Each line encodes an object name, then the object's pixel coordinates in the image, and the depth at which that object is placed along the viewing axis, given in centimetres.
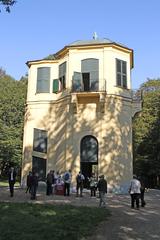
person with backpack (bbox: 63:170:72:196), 1476
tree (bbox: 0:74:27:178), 3040
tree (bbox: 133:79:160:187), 3125
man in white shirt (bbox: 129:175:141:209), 1135
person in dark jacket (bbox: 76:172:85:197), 1477
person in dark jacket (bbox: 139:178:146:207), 1182
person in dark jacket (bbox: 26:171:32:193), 1398
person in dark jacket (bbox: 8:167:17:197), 1347
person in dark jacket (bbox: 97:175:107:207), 1157
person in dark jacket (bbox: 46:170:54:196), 1476
